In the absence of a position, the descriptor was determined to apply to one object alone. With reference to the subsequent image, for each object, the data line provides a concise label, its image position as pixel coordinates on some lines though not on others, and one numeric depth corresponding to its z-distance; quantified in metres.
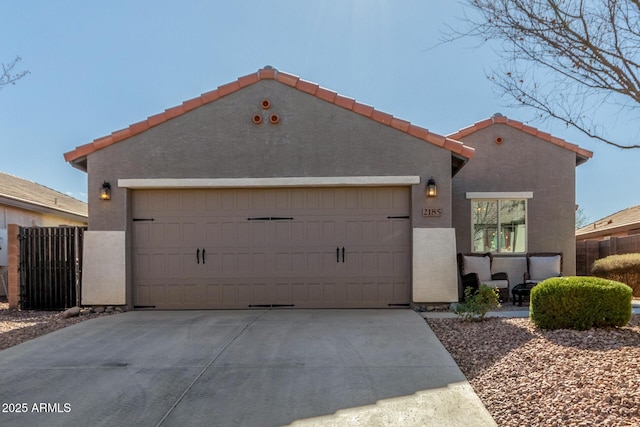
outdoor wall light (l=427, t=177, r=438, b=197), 8.20
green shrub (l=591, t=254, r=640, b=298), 10.89
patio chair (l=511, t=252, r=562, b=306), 10.22
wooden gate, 9.01
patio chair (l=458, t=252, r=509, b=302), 9.78
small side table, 9.41
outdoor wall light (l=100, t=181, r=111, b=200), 8.52
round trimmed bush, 5.68
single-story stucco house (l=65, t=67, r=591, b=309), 8.36
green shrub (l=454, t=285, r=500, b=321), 6.73
